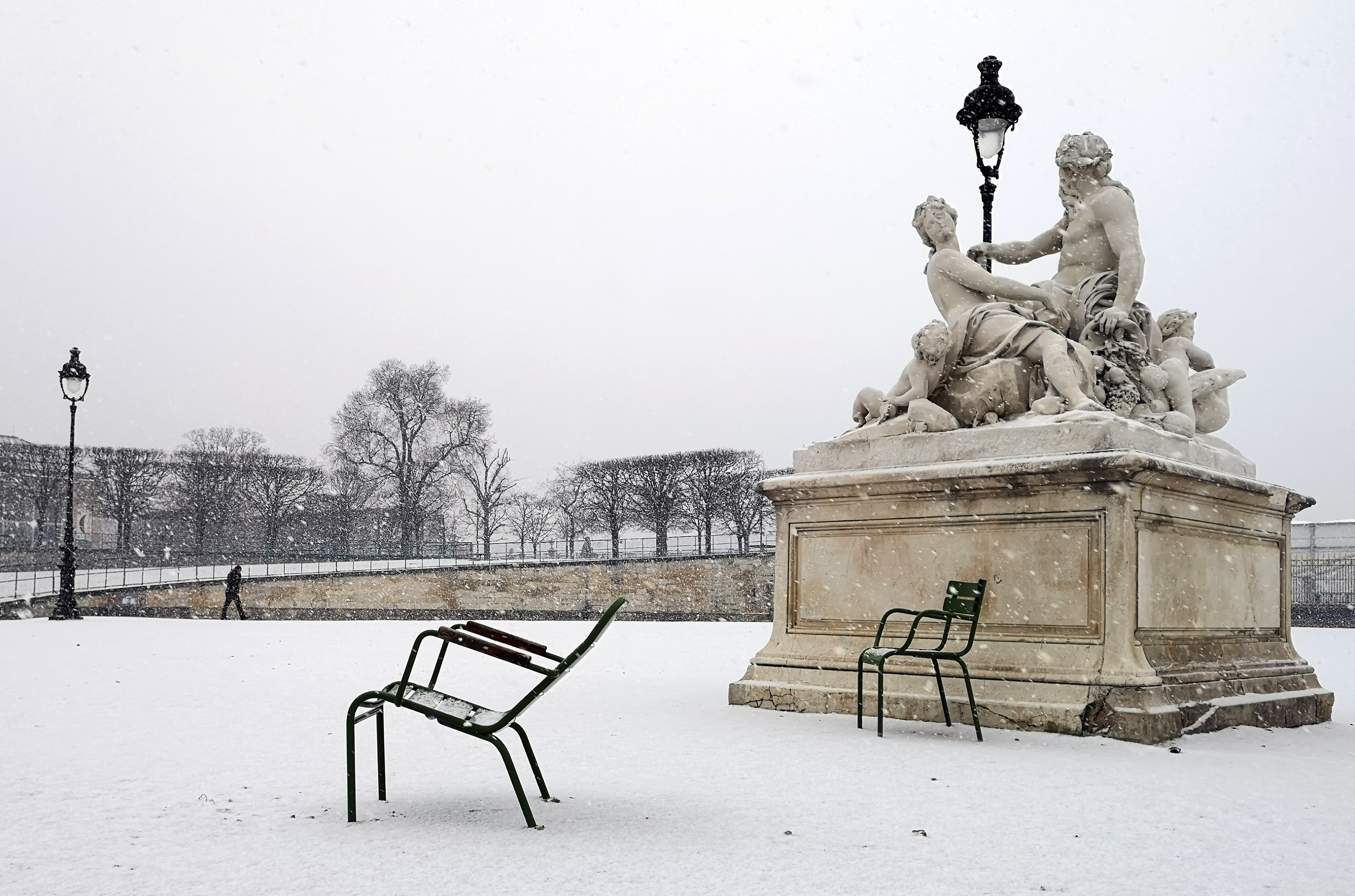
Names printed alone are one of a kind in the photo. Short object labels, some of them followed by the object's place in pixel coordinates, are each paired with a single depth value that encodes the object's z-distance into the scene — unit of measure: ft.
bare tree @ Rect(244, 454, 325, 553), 168.96
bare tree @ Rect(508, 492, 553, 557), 200.44
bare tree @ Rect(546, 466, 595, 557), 170.50
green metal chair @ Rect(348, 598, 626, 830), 12.01
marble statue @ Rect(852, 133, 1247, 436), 24.07
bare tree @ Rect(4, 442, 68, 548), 164.55
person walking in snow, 87.15
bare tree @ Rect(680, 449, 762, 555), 162.09
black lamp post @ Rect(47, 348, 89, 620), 71.72
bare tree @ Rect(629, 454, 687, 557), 162.09
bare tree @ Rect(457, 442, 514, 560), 162.30
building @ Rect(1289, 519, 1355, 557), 104.73
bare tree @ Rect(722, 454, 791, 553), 161.79
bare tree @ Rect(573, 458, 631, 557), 166.09
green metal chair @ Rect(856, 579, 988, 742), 19.01
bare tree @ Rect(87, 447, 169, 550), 165.58
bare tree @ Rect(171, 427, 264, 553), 164.14
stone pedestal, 20.77
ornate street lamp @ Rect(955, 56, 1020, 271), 33.83
